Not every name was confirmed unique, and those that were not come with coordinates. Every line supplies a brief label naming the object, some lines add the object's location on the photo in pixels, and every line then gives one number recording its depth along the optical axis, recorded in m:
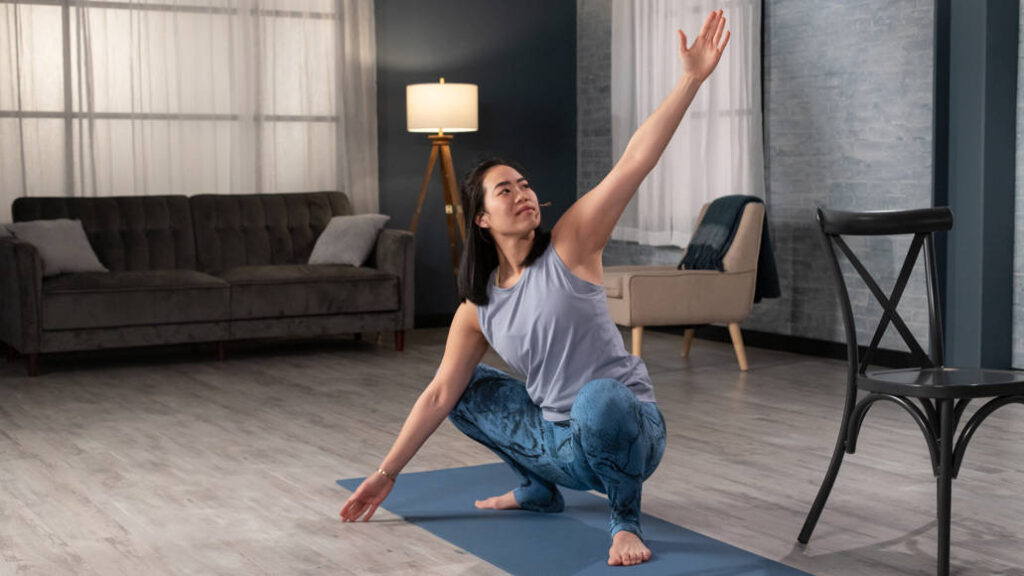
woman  2.55
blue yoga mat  2.64
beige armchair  5.57
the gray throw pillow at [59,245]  5.82
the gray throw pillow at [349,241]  6.48
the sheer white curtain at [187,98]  6.41
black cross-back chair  2.46
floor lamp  6.77
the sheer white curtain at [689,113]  6.32
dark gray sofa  5.62
